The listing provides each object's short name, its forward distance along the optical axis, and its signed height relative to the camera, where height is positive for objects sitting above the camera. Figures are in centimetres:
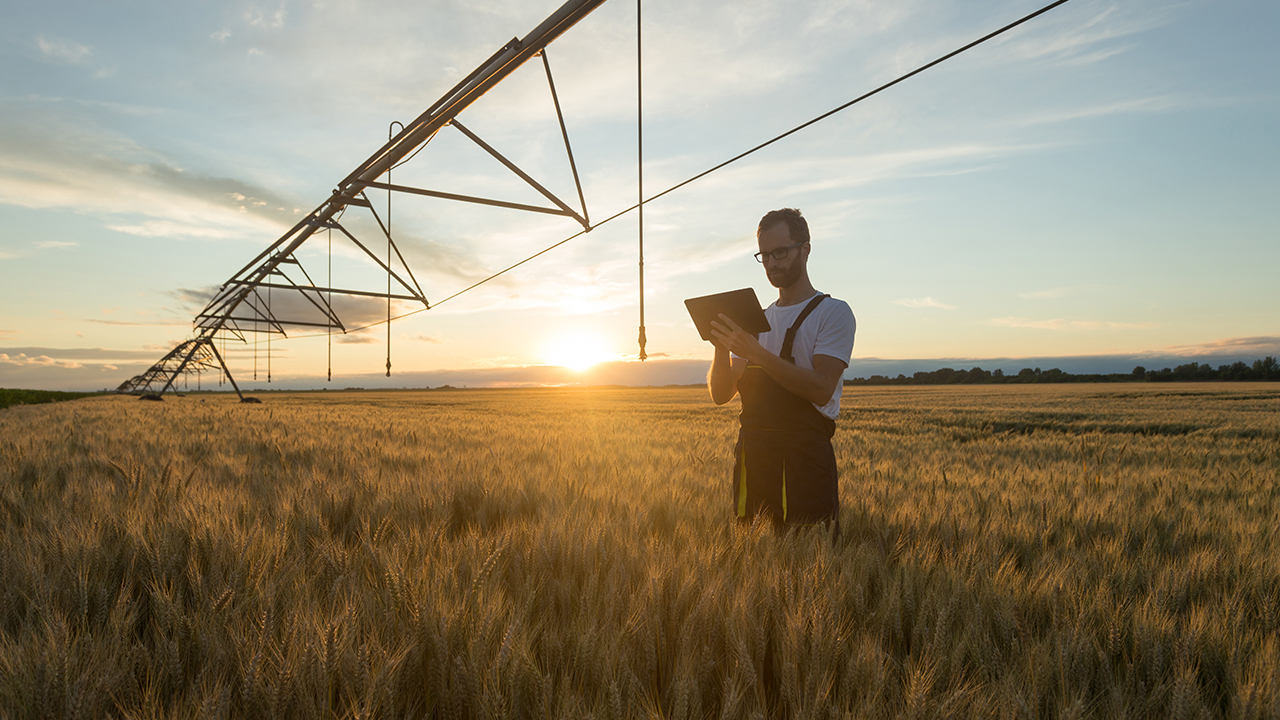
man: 318 -11
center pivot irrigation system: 527 +329
